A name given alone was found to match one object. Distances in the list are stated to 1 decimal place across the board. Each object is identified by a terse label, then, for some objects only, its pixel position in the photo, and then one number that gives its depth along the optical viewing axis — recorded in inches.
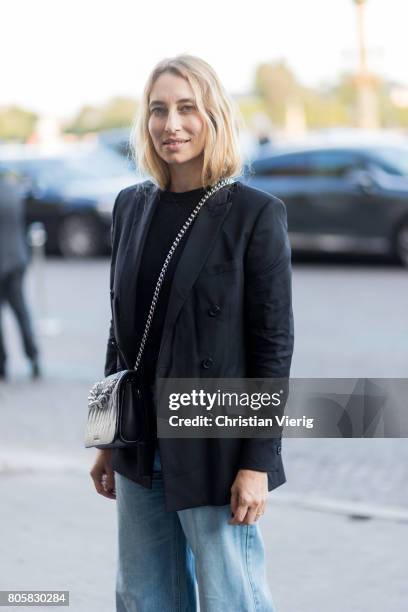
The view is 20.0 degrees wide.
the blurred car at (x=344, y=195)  584.4
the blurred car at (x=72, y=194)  717.3
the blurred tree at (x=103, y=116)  3579.5
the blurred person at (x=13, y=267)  337.4
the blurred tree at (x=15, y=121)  3656.5
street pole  1039.6
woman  106.7
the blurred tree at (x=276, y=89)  4101.9
